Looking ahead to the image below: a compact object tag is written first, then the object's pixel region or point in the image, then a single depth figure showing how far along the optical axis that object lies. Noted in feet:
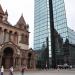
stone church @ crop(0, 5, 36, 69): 63.54
